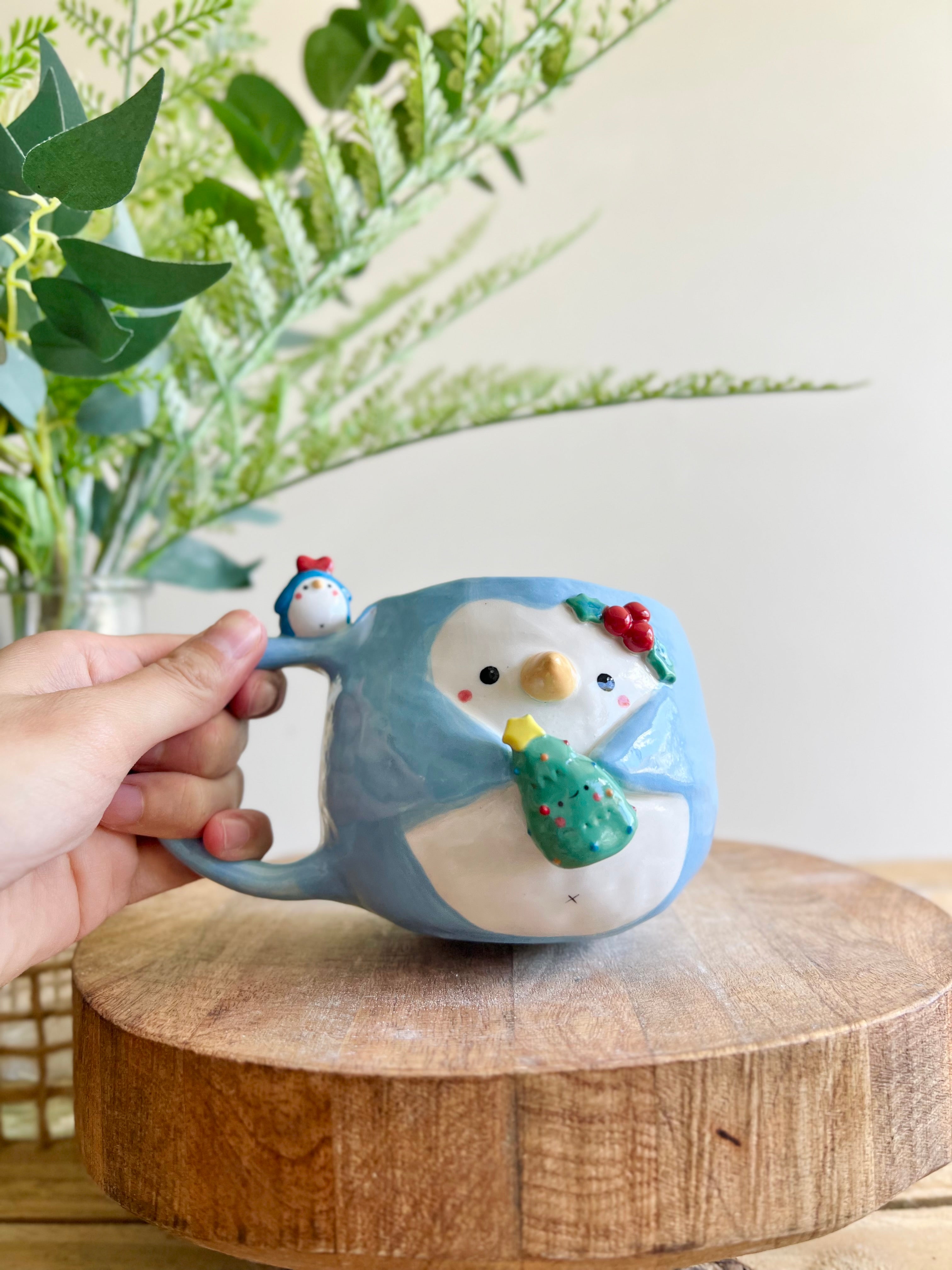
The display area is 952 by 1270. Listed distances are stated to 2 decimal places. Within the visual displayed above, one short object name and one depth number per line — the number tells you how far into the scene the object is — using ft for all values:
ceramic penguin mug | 1.51
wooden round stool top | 1.23
